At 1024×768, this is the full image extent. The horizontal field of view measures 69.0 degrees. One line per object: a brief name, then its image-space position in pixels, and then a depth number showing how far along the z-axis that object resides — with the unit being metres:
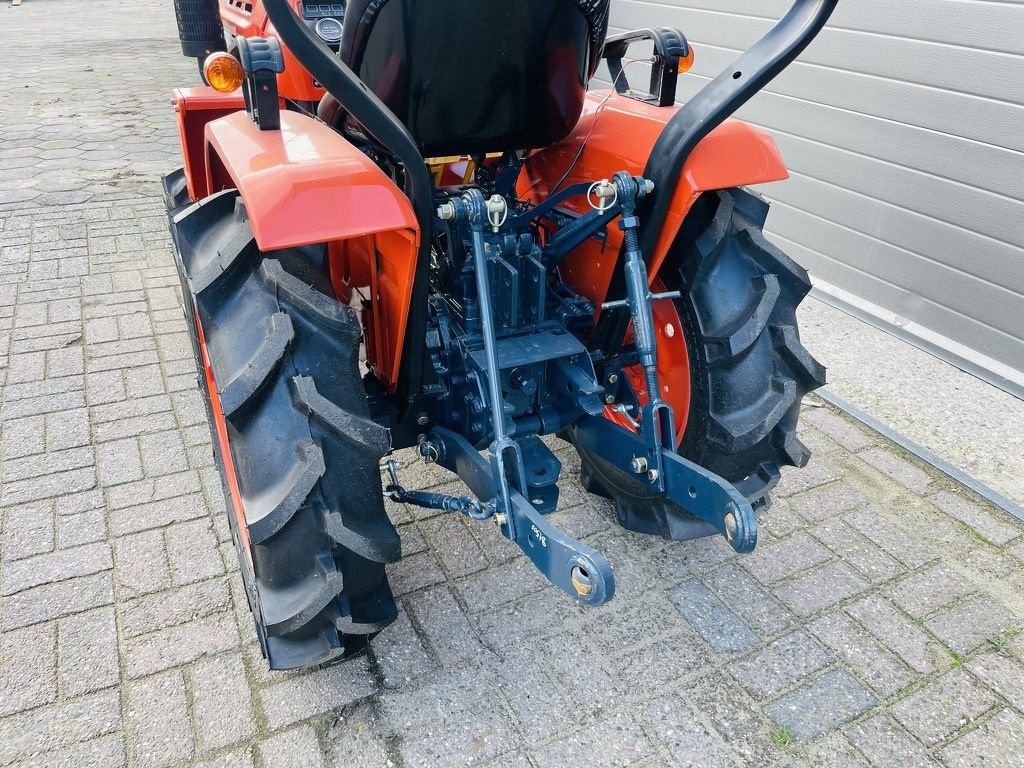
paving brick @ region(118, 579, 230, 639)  2.08
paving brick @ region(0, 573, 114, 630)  2.09
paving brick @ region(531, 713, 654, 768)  1.77
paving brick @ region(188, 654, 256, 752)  1.79
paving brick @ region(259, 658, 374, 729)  1.85
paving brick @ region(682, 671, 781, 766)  1.82
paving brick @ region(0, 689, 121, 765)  1.75
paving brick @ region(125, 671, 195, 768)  1.75
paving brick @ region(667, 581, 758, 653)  2.11
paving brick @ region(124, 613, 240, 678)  1.96
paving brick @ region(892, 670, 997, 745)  1.90
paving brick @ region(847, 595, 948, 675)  2.09
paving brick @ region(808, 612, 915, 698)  2.01
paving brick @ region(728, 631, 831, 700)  1.99
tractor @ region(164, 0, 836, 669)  1.57
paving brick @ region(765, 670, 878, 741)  1.89
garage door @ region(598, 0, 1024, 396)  3.28
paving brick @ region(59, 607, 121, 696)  1.90
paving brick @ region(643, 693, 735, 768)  1.80
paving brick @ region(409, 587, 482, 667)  2.04
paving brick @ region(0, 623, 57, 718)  1.86
